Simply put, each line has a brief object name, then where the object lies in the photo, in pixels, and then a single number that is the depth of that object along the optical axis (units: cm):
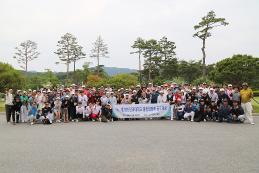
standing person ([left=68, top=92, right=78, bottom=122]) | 1159
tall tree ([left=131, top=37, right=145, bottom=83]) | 4502
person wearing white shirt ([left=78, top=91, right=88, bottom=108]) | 1172
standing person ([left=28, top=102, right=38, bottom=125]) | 1121
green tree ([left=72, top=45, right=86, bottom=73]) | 5032
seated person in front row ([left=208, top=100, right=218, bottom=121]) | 1103
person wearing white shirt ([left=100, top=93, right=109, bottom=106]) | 1178
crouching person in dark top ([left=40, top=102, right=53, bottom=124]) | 1096
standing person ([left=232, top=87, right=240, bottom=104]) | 1071
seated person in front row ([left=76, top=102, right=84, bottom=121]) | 1163
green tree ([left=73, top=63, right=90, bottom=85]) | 5440
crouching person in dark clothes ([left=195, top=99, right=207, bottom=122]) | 1103
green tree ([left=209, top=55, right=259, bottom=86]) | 3565
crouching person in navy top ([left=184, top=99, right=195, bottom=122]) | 1119
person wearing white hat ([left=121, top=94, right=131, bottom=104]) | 1223
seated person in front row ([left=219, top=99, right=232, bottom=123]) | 1066
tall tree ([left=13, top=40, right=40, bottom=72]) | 4913
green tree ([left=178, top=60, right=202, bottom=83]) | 4799
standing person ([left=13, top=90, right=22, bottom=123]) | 1118
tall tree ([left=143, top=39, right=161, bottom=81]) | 4474
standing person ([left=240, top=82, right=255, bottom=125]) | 1033
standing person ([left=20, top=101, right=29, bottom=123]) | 1131
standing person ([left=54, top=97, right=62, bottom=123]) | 1153
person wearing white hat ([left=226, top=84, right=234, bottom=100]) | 1112
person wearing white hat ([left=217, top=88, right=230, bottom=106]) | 1097
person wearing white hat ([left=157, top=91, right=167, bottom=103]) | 1210
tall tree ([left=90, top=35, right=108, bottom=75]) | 5495
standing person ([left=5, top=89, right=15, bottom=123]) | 1115
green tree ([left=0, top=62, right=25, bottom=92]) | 3775
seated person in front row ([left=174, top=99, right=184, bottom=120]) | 1156
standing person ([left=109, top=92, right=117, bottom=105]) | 1198
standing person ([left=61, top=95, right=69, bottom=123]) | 1152
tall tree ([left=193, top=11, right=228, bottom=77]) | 3517
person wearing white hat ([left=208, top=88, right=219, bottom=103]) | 1126
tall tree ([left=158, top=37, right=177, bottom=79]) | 4564
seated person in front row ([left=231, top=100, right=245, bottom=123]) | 1045
